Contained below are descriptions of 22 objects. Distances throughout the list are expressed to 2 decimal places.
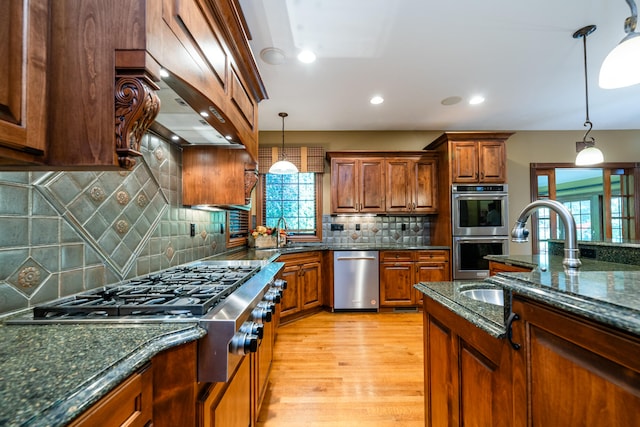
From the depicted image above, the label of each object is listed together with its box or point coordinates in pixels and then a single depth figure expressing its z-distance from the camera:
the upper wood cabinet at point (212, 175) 1.99
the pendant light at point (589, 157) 2.54
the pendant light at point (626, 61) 1.25
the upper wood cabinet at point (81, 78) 0.63
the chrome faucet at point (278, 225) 3.67
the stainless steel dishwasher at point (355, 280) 3.57
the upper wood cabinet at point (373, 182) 3.88
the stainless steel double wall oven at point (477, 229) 3.52
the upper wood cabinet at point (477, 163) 3.59
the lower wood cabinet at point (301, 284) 3.17
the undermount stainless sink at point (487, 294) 1.44
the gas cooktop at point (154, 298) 0.88
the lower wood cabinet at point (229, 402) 0.79
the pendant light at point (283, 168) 3.24
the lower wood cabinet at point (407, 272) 3.59
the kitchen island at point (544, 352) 0.57
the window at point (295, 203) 4.18
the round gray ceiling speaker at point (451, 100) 3.15
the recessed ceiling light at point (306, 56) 2.23
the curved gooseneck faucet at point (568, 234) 0.96
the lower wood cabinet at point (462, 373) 0.89
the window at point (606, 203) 4.21
